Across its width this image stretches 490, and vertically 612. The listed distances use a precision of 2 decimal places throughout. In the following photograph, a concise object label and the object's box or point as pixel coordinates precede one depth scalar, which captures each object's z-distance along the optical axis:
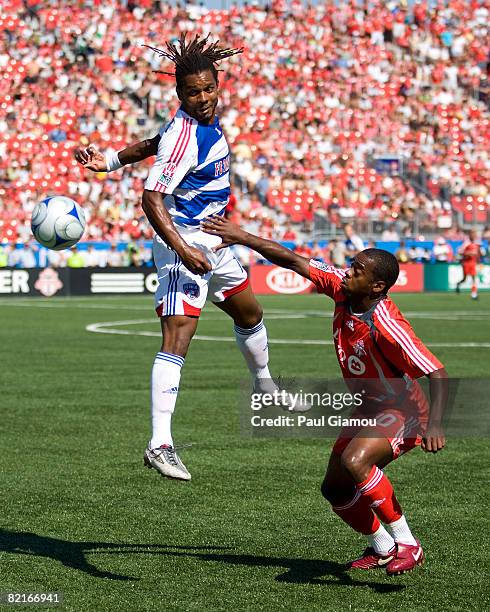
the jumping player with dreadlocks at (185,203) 13.30
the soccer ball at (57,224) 15.48
